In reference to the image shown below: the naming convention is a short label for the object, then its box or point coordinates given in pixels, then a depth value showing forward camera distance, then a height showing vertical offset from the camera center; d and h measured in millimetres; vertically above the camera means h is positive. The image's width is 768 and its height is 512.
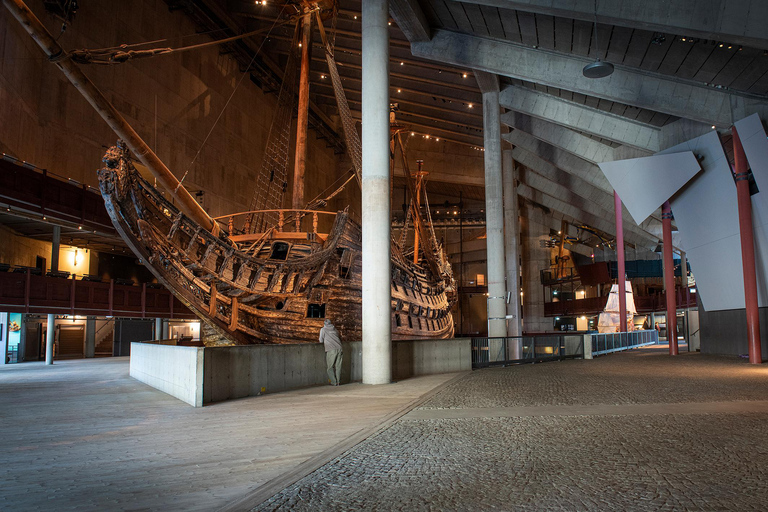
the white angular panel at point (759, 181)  14047 +3265
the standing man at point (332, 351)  10062 -754
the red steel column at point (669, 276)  19953 +1138
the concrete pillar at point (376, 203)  10703 +2138
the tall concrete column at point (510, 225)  32500 +5097
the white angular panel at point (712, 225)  16406 +2549
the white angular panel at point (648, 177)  17188 +4285
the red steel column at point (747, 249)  14250 +1507
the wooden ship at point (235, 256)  11125 +1374
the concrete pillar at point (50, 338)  18047 -820
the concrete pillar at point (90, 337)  23297 -1035
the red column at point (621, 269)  26719 +1861
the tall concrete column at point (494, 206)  21812 +4324
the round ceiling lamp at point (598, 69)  12797 +5622
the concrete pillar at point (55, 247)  19059 +2326
